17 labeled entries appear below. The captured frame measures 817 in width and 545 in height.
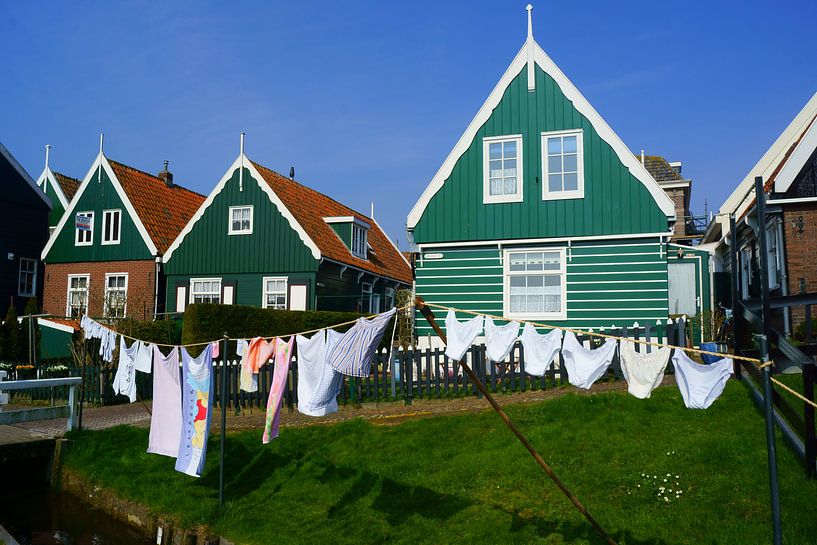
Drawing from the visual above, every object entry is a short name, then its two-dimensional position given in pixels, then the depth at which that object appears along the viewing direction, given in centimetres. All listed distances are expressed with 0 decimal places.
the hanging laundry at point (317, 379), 832
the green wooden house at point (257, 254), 2591
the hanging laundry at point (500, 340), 759
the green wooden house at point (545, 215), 1770
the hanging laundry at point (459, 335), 727
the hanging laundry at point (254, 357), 908
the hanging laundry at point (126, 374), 1165
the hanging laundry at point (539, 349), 731
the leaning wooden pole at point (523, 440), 645
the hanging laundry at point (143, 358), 1088
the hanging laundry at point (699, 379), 593
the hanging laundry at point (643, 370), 636
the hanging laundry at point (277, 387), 881
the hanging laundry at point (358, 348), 768
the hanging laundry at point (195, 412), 943
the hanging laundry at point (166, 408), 991
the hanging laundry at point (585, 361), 674
